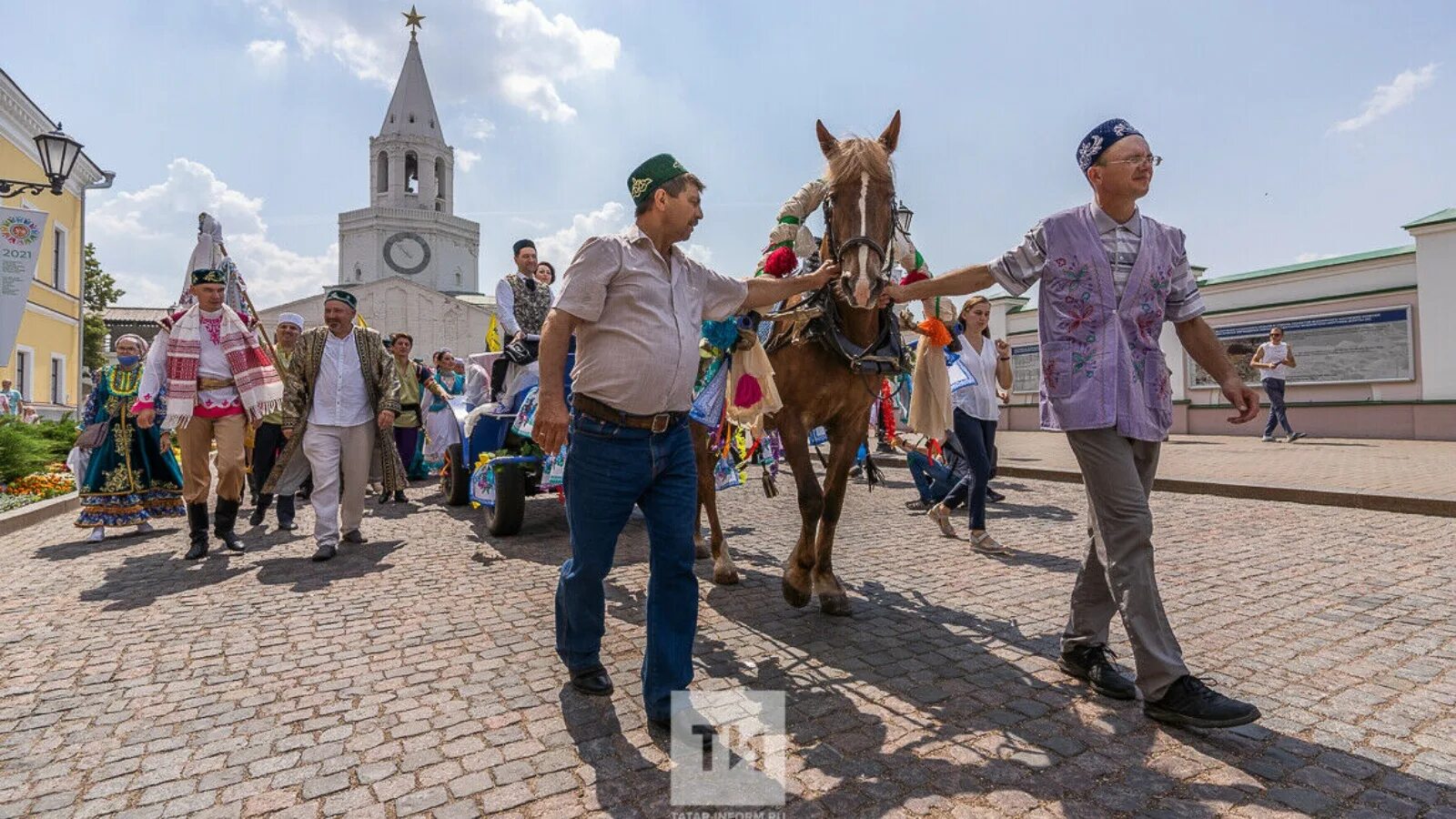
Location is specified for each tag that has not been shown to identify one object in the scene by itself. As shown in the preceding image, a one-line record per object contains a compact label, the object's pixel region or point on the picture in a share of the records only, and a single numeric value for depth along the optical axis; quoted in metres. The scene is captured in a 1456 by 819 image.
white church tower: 61.12
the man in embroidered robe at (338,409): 6.11
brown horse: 3.65
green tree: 37.47
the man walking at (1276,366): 15.42
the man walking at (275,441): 7.41
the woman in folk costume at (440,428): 9.07
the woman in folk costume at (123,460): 7.04
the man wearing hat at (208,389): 6.04
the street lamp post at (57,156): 9.81
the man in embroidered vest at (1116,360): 2.79
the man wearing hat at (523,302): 6.58
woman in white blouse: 5.86
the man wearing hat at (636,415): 2.74
